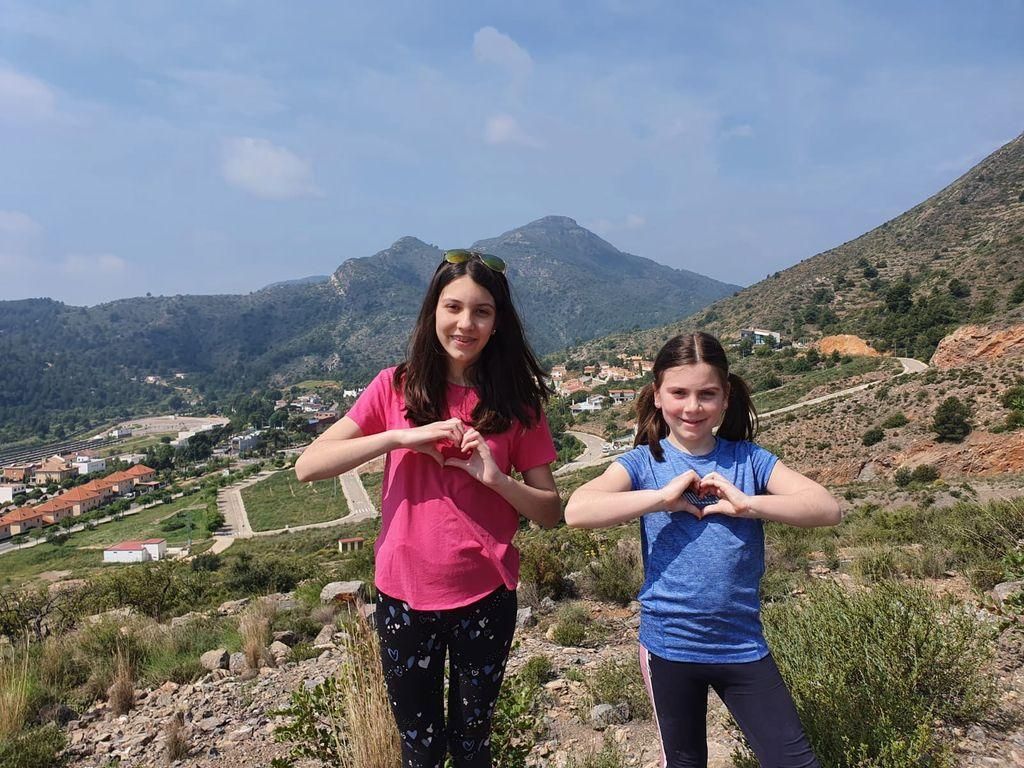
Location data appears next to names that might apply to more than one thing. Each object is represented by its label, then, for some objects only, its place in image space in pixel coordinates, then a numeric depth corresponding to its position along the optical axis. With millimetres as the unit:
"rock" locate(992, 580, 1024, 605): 3965
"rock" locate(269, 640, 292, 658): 4454
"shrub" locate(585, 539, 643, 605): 5426
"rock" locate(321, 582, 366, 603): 5844
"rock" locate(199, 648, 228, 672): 4262
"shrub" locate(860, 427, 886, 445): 20500
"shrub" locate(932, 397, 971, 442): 17797
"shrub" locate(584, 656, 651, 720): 3016
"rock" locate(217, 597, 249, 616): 6435
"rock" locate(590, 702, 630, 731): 2928
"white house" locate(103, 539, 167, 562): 33812
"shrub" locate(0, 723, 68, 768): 2873
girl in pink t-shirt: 1591
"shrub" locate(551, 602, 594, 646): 4301
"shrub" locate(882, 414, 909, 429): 20453
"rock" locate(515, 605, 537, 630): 4855
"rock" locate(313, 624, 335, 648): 4633
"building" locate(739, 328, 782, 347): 49156
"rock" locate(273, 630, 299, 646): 4829
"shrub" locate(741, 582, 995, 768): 2066
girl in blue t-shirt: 1512
